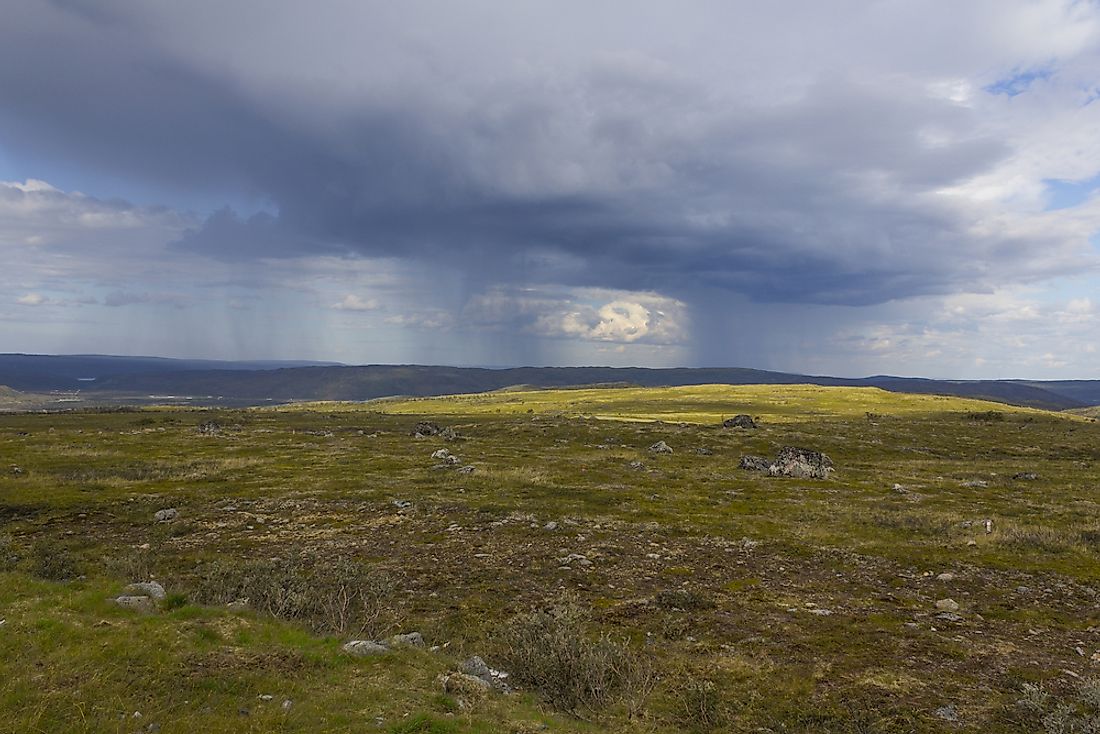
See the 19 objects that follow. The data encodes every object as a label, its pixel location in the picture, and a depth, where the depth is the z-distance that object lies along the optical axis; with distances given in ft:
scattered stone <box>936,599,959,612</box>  59.52
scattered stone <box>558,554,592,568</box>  75.34
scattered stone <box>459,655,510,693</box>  42.45
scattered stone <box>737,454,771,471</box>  159.93
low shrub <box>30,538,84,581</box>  63.85
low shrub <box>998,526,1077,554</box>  82.02
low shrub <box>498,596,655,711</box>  42.14
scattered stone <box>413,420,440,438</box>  244.42
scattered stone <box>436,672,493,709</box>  38.11
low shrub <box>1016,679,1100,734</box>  35.58
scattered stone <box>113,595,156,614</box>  48.34
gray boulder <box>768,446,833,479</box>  153.79
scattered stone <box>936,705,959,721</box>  39.17
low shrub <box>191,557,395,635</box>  54.29
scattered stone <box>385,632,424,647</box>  47.11
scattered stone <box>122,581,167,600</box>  52.29
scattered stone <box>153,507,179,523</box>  95.36
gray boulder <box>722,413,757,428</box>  272.51
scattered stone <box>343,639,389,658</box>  43.52
